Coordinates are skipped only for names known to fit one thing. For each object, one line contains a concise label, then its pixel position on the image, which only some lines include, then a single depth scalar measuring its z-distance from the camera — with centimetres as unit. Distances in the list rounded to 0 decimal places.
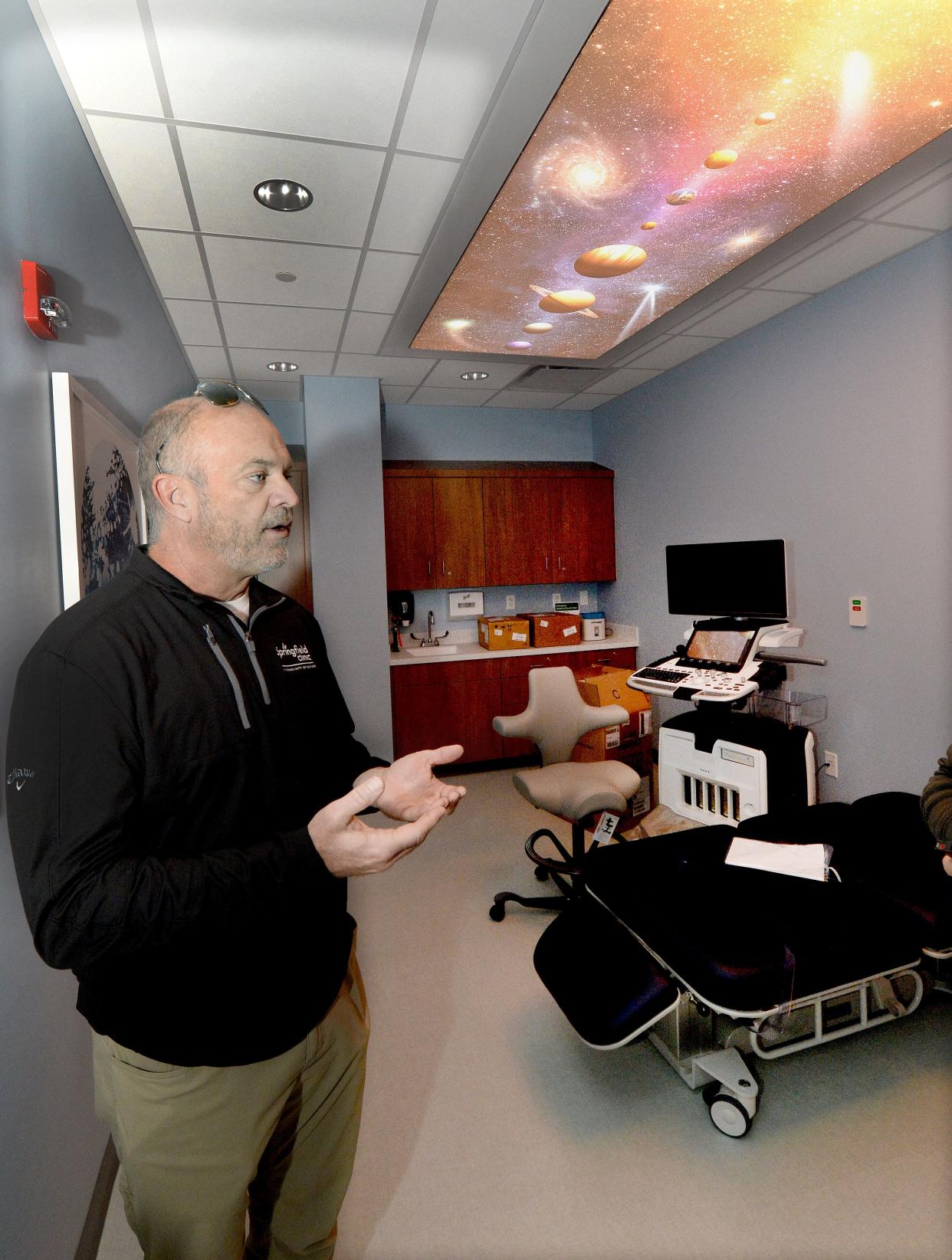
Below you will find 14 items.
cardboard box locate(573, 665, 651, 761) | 409
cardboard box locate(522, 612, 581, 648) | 507
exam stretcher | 171
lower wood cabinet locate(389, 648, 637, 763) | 472
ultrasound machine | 276
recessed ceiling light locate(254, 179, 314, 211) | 213
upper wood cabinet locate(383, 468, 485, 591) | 483
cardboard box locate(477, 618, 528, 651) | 499
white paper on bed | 200
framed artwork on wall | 144
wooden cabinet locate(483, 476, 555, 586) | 502
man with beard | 86
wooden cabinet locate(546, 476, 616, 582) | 516
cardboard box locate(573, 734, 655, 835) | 398
